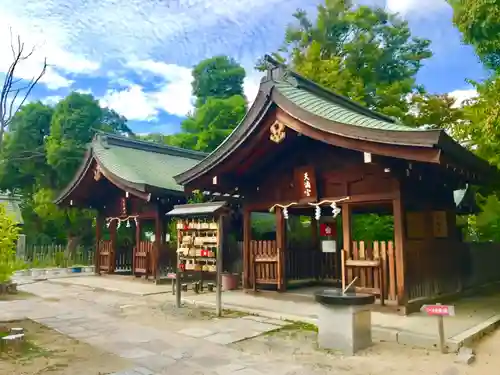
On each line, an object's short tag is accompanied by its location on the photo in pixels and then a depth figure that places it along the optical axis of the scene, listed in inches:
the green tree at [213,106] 1034.1
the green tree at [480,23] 295.4
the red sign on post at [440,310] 217.9
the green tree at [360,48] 842.2
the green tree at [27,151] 954.1
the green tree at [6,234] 288.2
